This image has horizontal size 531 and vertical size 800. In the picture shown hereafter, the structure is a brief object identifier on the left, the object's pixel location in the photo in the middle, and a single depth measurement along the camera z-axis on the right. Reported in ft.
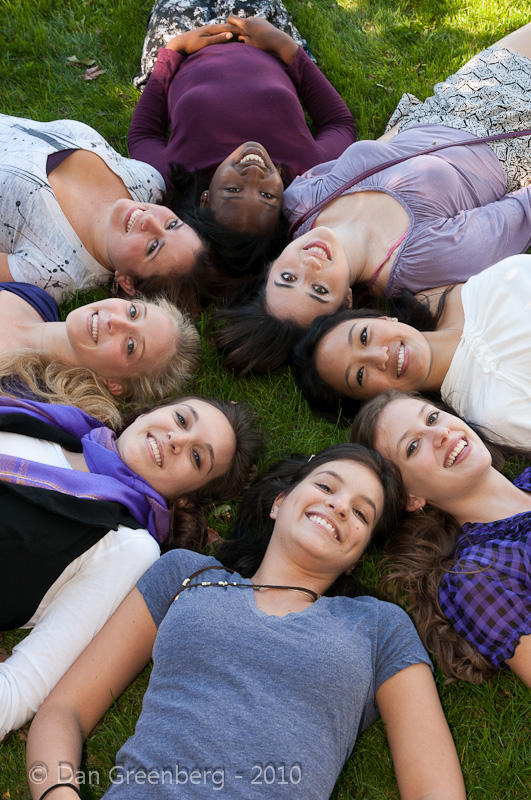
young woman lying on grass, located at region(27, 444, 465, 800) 9.75
